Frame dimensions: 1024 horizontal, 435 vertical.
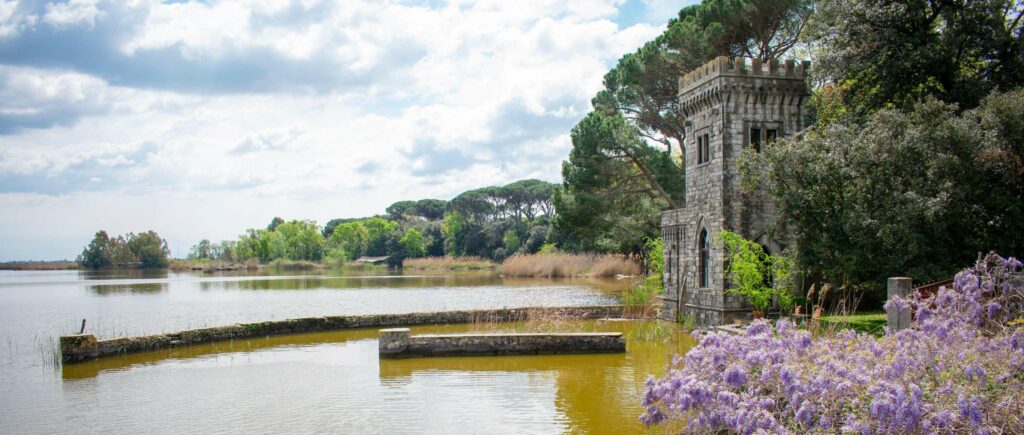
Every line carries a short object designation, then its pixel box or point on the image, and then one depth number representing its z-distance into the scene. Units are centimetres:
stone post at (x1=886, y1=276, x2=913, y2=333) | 1109
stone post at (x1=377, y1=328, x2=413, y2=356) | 1775
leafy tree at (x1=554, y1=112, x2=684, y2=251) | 3550
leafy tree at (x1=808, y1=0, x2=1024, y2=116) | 1828
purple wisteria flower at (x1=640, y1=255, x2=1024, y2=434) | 703
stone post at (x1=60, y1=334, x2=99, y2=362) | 1739
